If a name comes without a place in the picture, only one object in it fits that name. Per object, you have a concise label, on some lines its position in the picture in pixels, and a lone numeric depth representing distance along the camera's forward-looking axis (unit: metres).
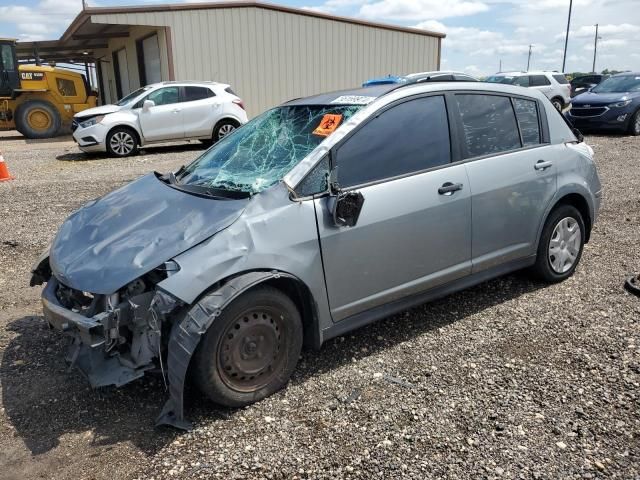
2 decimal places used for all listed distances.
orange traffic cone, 10.03
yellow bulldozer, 16.97
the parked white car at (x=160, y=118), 12.64
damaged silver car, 2.88
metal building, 17.55
